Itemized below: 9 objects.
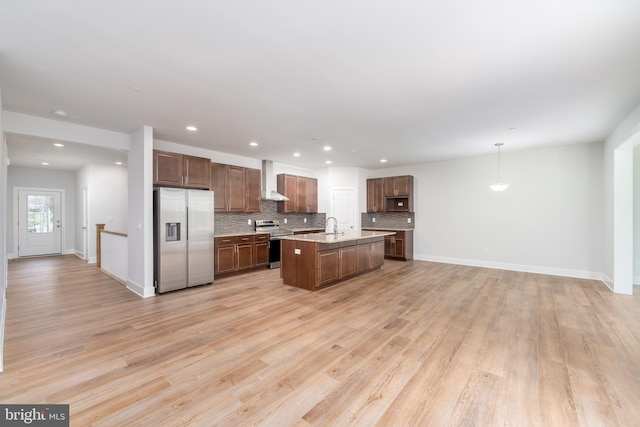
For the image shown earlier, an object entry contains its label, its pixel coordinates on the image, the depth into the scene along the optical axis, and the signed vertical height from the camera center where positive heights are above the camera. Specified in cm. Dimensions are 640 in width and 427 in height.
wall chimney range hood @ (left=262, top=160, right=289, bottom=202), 684 +73
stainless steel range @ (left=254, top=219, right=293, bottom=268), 648 -53
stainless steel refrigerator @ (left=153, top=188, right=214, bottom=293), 452 -44
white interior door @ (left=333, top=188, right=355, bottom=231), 821 +12
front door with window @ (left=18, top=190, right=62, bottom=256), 787 -27
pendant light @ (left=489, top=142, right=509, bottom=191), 541 +50
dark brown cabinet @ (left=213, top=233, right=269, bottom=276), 550 -87
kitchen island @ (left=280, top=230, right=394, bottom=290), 467 -86
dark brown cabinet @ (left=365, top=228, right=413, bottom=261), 738 -93
